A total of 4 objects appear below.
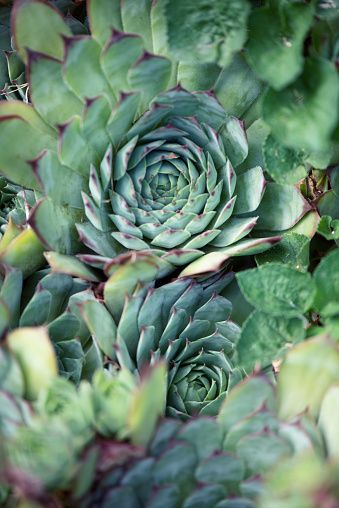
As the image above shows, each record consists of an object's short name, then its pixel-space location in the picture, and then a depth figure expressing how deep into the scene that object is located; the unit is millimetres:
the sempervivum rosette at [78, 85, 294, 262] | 411
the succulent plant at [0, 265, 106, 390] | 399
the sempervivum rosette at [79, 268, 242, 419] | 401
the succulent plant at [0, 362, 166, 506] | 346
